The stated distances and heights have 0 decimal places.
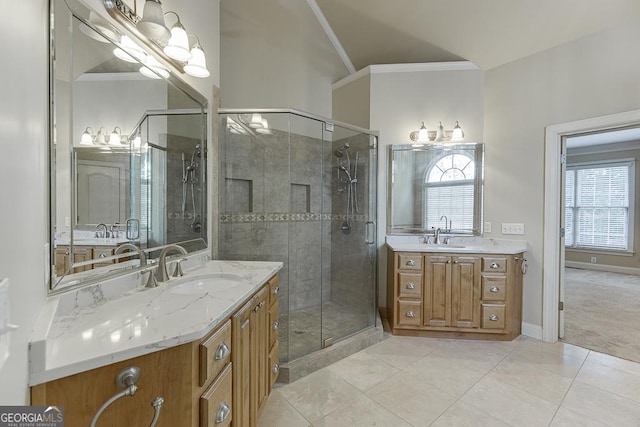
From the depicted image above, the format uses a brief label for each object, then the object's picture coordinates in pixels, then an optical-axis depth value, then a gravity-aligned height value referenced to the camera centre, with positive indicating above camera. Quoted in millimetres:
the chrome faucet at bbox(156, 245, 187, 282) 1518 -332
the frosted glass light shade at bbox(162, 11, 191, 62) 1547 +909
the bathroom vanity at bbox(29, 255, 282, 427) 771 -451
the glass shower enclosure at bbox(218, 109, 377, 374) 2508 -42
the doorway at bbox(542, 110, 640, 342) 2713 -194
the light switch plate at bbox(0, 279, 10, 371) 592 -248
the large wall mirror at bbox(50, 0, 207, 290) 1047 +275
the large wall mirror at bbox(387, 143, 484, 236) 3197 +269
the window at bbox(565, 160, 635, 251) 5586 +158
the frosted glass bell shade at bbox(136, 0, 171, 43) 1412 +944
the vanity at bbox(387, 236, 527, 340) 2734 -782
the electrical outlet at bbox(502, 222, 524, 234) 2916 -168
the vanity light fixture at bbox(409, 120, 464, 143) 3113 +856
